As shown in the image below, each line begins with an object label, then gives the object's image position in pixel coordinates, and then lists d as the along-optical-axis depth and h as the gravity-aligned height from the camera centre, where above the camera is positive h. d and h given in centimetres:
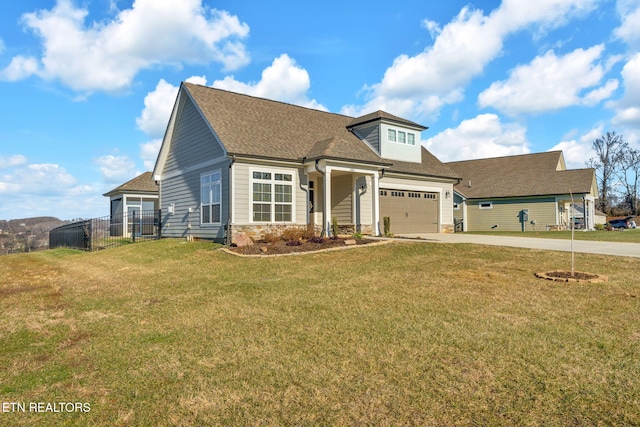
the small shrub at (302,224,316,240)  1457 -51
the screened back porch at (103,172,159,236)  2553 +137
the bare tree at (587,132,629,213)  5212 +717
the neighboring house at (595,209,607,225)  4209 -12
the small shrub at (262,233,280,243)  1368 -64
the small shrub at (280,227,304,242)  1417 -54
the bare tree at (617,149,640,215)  5194 +469
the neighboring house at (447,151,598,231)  2680 +159
